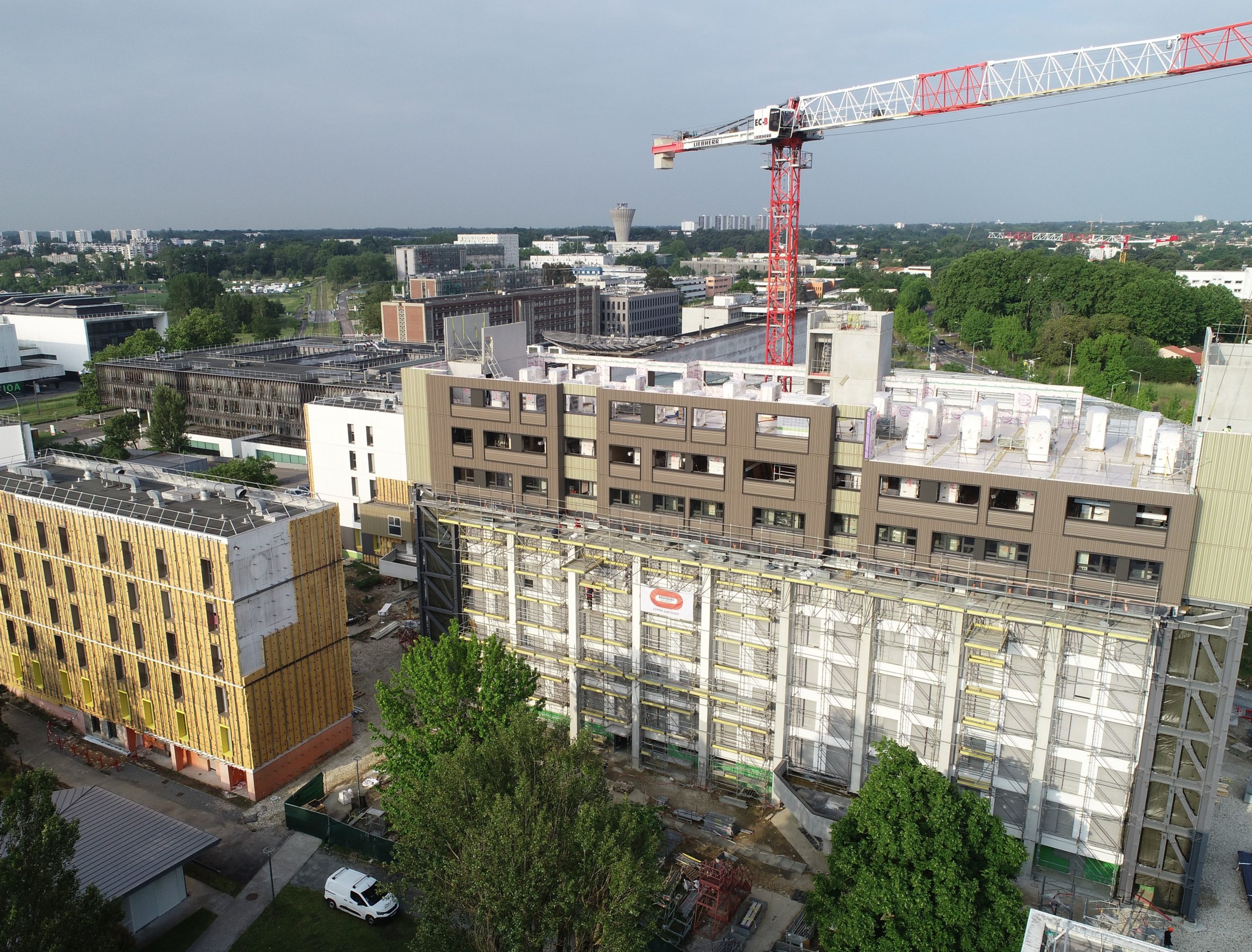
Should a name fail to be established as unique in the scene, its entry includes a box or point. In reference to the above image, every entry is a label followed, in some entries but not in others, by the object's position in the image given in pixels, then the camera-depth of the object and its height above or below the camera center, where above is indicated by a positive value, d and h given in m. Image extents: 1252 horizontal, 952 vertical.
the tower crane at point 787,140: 79.62 +12.86
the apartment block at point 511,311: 143.38 -7.28
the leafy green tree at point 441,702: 31.69 -16.28
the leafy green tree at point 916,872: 23.61 -17.11
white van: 31.84 -23.40
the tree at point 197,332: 140.75 -10.36
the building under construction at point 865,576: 30.98 -12.54
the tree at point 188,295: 194.12 -5.73
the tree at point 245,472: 68.12 -16.39
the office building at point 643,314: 174.00 -8.96
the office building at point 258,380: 93.00 -12.37
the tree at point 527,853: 23.16 -16.26
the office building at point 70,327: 139.88 -9.44
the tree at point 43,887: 21.62 -15.93
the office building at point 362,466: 65.19 -15.41
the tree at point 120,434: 89.25 -18.04
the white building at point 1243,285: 192.12 -2.84
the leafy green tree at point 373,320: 185.50 -10.66
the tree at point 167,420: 95.75 -16.69
